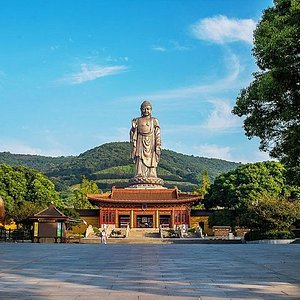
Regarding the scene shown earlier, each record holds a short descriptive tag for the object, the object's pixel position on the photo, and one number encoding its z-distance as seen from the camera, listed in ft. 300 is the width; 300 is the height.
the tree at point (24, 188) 140.28
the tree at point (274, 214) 95.68
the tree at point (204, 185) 190.67
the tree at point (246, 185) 141.47
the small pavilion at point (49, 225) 94.50
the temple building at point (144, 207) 142.26
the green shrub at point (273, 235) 88.01
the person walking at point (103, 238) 101.47
